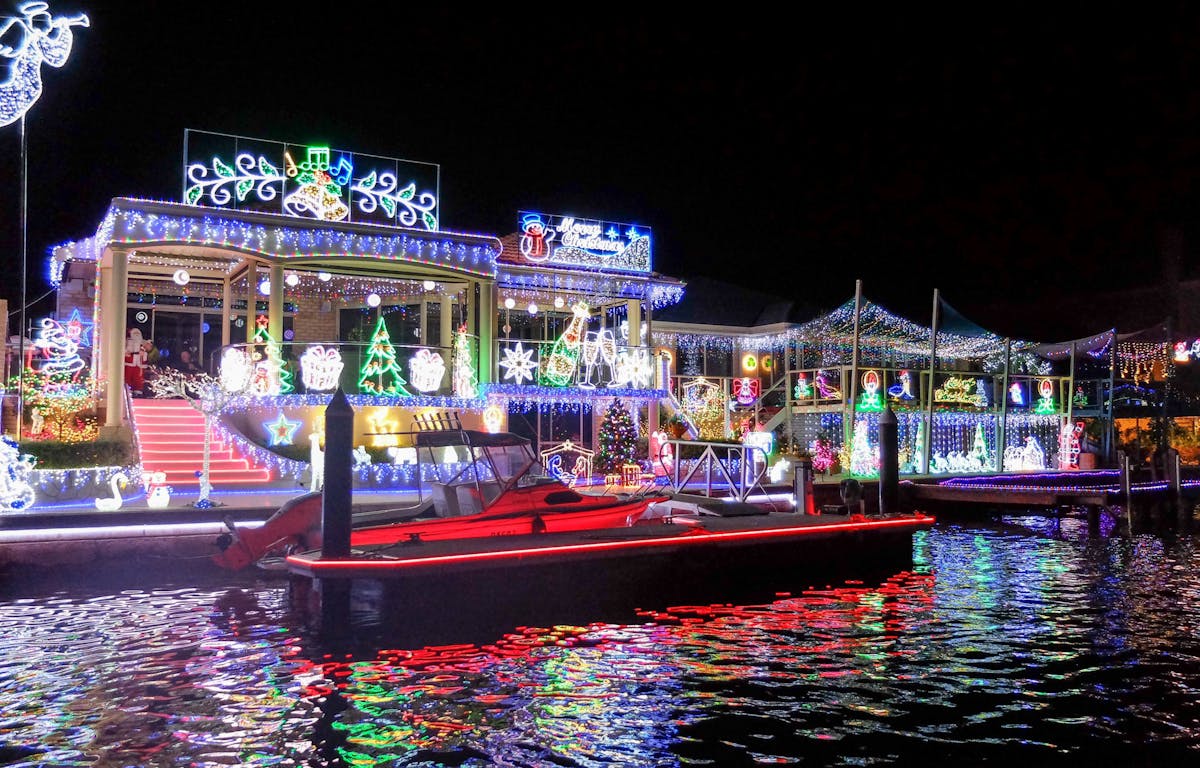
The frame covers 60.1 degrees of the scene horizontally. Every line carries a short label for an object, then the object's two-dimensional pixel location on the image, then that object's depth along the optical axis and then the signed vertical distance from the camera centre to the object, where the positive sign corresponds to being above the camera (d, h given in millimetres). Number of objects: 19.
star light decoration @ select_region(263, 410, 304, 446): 23438 -157
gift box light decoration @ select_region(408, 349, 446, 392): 23594 +1236
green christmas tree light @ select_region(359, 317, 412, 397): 23078 +1211
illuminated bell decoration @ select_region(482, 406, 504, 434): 25375 +181
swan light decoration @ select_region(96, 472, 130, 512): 17500 -1320
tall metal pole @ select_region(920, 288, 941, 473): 27828 +1395
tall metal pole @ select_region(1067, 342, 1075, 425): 32875 +1041
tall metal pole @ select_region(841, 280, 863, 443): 27062 +1077
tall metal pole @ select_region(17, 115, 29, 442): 19805 +3123
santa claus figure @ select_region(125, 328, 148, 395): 24708 +1511
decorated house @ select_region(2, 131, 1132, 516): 21797 +1989
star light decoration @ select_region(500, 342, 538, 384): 25594 +1498
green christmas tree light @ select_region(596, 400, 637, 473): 24766 -440
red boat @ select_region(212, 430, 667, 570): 14391 -1261
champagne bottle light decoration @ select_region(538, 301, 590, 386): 26156 +1754
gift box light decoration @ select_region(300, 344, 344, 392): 22172 +1218
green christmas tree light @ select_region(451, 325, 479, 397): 24391 +1263
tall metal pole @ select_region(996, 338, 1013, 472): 31344 -148
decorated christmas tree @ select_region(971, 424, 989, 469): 32469 -745
